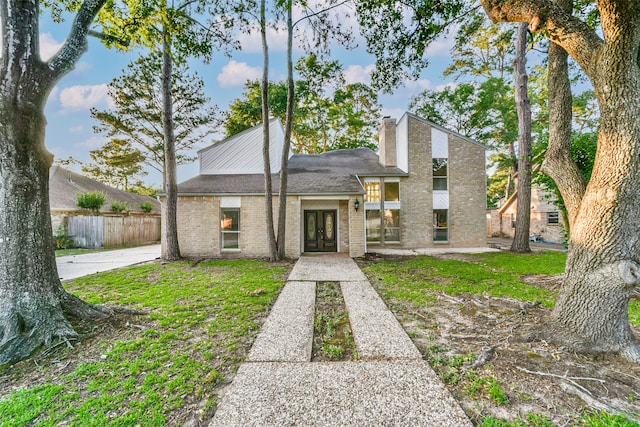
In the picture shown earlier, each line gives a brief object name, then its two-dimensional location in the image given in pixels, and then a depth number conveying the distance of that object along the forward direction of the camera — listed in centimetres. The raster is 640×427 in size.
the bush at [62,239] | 1279
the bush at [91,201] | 1419
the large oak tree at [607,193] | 279
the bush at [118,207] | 1570
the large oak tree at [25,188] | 314
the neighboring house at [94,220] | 1347
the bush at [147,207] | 1818
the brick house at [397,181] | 1188
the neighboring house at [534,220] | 1606
